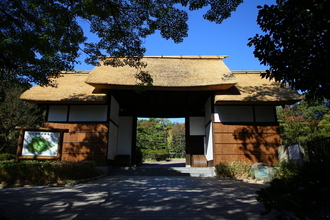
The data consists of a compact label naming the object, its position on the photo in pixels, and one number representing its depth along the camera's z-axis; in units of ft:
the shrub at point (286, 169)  21.68
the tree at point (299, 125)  52.90
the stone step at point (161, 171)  30.68
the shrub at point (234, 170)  26.25
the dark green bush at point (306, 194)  6.91
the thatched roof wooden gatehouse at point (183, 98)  30.22
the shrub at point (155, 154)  70.33
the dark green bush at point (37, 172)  20.62
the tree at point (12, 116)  45.73
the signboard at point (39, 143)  22.47
